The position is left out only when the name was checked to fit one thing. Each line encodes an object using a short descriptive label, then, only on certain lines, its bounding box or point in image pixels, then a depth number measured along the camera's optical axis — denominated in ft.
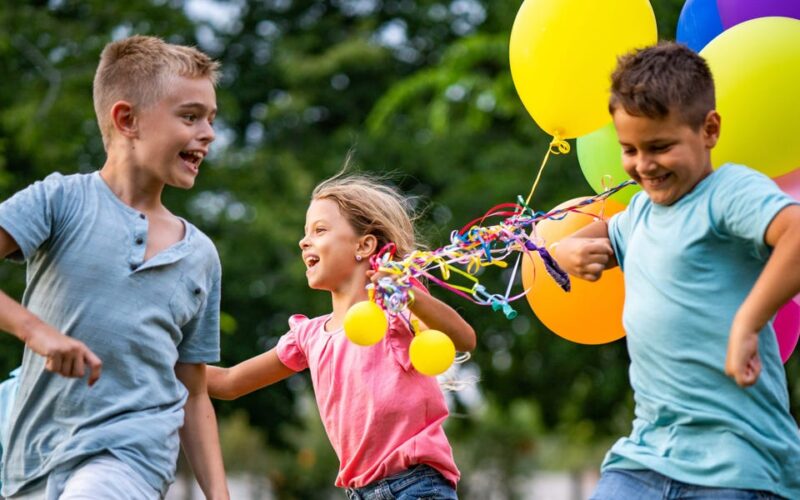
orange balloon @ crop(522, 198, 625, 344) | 13.08
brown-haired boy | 9.31
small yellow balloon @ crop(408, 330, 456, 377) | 11.09
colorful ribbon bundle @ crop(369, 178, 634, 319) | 11.27
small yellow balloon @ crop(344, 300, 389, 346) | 10.98
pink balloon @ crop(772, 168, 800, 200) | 12.34
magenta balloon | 12.65
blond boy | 10.13
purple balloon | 13.11
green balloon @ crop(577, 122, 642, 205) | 13.46
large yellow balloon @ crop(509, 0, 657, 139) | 12.96
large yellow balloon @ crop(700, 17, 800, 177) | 11.76
